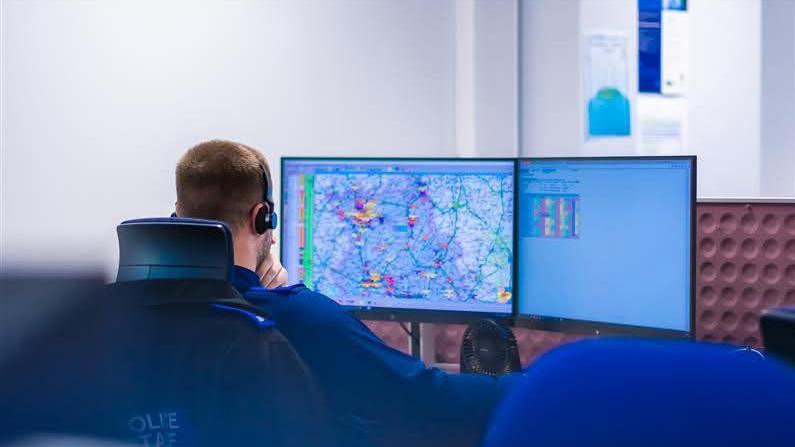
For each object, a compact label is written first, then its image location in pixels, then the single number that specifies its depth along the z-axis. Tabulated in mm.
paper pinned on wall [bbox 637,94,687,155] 3797
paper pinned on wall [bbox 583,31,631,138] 3756
